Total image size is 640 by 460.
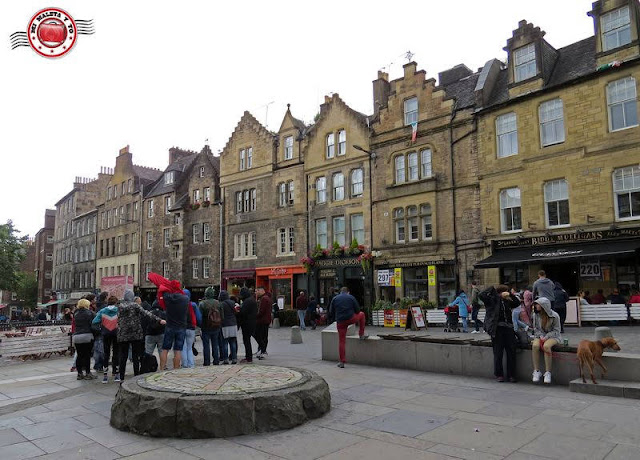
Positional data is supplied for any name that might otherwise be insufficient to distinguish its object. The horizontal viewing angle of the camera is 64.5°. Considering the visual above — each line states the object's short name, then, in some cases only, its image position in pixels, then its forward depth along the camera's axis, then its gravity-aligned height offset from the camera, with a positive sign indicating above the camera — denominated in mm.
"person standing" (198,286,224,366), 11523 -956
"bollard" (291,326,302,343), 16969 -1883
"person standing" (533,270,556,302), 14008 -328
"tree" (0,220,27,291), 42500 +2387
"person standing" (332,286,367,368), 11438 -831
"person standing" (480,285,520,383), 9250 -952
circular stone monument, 6109 -1564
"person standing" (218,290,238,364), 12070 -1058
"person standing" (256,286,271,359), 13016 -1018
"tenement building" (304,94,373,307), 29125 +4795
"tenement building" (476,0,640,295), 19906 +5036
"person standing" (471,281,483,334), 18109 -1065
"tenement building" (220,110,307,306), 33094 +5095
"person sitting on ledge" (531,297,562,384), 8773 -1028
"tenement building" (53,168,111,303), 58469 +6569
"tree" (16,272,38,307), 74375 -1379
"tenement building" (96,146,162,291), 49156 +6663
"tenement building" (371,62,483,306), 24875 +4633
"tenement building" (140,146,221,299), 39938 +4805
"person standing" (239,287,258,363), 12180 -945
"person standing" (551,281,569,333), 15898 -824
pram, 18344 -1484
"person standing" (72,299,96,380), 10586 -1160
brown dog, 8102 -1237
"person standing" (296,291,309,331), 23844 -1284
